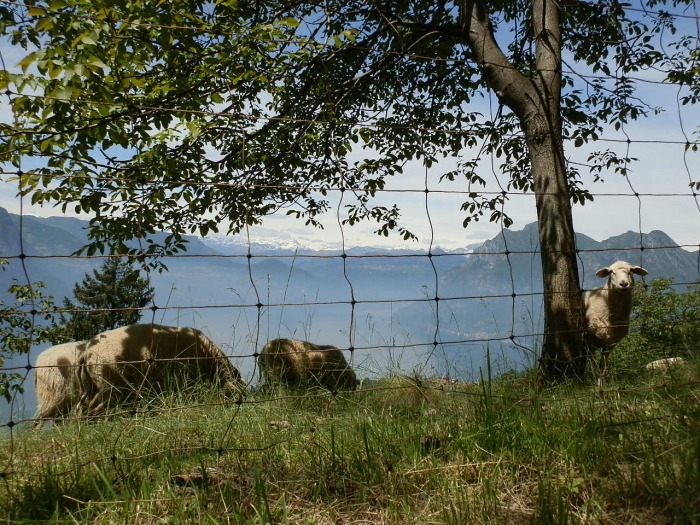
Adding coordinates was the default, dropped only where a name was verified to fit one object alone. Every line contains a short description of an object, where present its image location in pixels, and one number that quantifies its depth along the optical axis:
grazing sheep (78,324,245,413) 5.75
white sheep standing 6.24
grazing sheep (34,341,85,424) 5.95
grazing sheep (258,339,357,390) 5.89
